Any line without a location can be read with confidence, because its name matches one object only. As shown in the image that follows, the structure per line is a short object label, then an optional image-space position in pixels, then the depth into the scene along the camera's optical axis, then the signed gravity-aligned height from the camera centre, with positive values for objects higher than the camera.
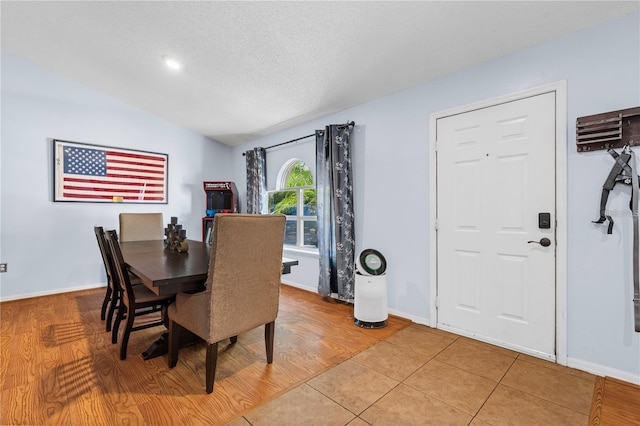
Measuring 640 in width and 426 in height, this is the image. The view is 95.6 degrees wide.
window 4.41 +0.17
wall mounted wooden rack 1.89 +0.56
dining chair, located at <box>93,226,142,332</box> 2.54 -0.60
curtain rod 3.47 +1.08
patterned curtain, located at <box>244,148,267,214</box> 4.82 +0.53
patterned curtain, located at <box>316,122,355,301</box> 3.48 +0.01
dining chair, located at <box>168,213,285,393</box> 1.71 -0.48
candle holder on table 2.72 -0.24
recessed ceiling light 3.13 +1.65
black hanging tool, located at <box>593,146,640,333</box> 1.85 +0.15
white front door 2.23 -0.09
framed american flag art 3.99 +0.58
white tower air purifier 2.83 -0.79
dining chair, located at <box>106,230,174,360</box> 2.17 -0.67
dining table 1.70 -0.37
